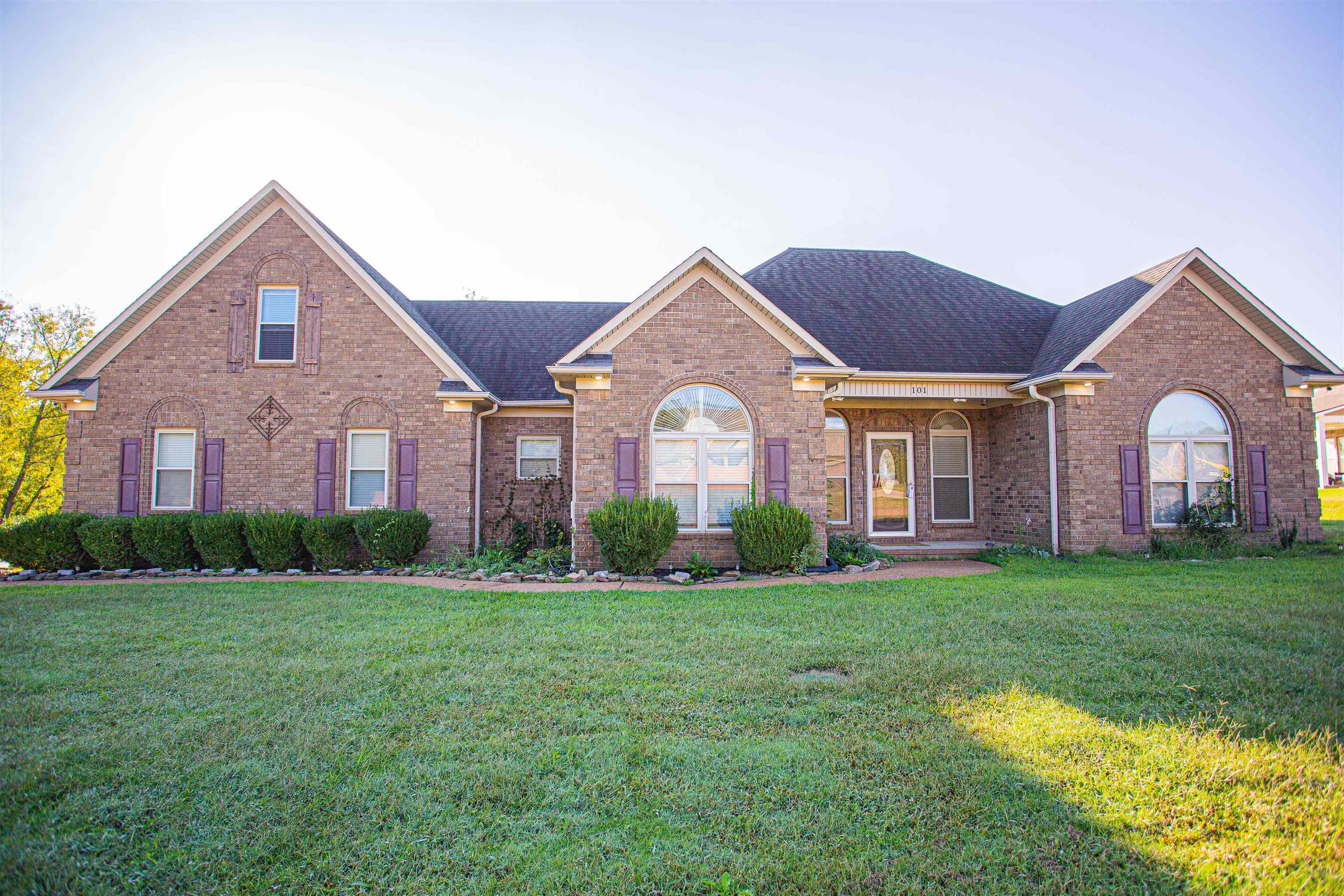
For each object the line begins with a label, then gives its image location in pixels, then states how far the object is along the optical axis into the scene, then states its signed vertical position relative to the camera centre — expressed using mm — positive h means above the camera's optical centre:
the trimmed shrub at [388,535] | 11391 -955
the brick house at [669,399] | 11219 +1694
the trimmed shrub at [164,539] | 11203 -1019
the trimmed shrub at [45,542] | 11102 -1087
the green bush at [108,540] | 11203 -1048
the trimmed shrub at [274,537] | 11164 -981
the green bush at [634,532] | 10133 -789
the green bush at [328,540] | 11211 -1040
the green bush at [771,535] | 10500 -867
